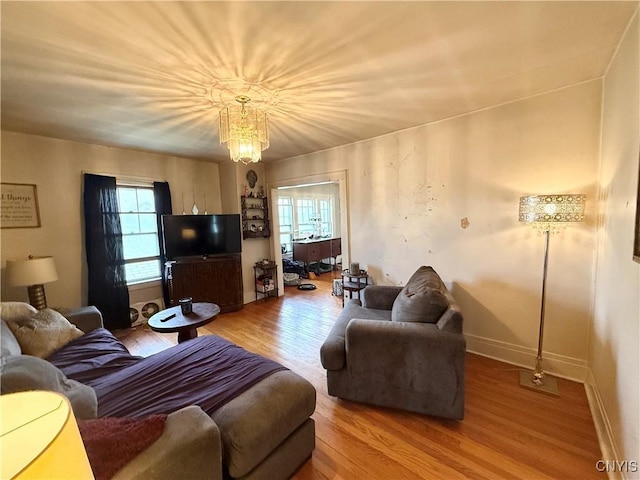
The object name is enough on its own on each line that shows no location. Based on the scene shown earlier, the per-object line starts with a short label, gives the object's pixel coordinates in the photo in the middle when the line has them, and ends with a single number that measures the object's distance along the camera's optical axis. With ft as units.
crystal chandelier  6.67
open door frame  12.53
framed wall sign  9.24
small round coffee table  7.67
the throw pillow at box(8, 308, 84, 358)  6.25
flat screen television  12.67
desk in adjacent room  20.63
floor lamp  6.42
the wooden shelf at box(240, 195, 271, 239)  15.03
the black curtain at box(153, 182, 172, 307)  12.97
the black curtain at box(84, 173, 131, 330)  11.00
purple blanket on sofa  4.65
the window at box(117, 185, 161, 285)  12.31
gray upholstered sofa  3.45
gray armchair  5.90
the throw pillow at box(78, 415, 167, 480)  3.04
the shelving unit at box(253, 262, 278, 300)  15.56
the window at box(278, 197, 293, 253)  21.68
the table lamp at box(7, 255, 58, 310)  8.41
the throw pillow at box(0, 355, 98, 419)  3.82
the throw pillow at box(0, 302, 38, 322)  6.30
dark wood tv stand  12.53
